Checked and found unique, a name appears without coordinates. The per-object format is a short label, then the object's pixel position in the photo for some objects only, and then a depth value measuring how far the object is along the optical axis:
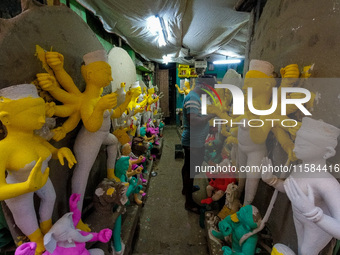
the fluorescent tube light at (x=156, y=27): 2.22
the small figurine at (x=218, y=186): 2.01
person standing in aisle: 2.12
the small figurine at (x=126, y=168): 1.69
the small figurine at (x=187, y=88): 4.61
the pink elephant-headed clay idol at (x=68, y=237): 0.86
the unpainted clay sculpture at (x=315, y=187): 0.71
